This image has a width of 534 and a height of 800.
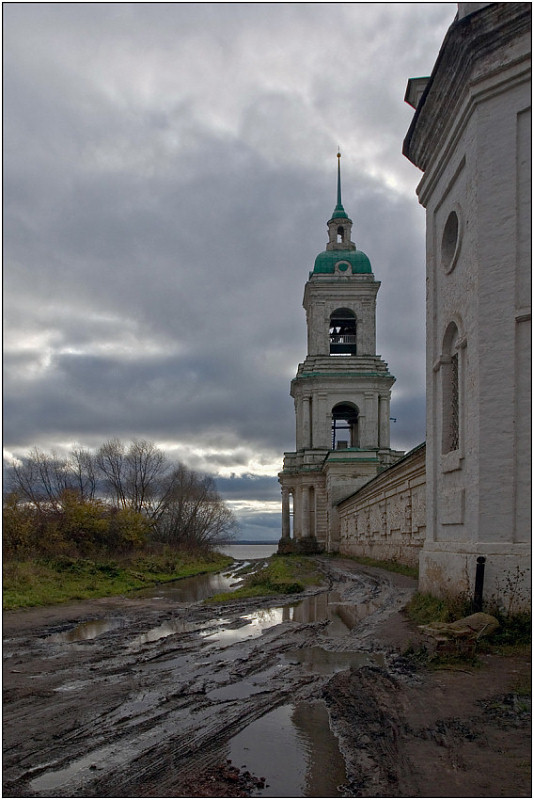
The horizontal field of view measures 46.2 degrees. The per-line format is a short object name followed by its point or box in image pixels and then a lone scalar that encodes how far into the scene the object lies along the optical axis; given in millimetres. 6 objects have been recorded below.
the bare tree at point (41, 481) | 38600
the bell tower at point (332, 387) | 48750
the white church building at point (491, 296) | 8445
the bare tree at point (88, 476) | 49688
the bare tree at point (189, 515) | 48750
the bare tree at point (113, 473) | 50700
